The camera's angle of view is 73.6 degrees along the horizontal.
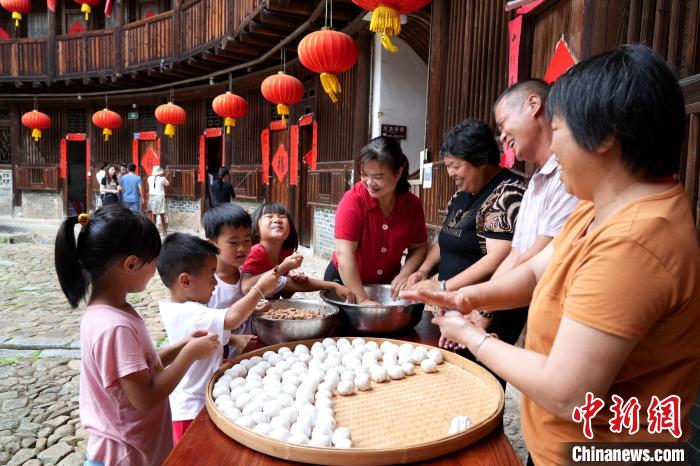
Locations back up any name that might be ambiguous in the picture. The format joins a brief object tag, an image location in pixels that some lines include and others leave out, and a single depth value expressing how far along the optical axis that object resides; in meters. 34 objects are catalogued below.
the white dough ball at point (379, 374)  1.59
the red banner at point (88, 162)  15.29
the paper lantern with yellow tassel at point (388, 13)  4.64
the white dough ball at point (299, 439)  1.15
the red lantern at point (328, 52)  6.04
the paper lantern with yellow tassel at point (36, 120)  14.27
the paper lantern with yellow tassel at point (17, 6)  13.60
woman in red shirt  2.52
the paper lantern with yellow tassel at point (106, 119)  13.76
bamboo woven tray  1.08
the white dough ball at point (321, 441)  1.15
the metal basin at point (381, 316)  1.97
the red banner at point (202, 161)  13.52
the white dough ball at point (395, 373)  1.62
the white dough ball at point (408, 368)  1.65
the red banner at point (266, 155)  11.50
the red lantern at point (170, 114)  12.17
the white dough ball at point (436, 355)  1.72
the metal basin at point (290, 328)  1.86
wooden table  1.11
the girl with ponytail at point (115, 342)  1.45
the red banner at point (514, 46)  3.87
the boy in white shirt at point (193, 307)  1.75
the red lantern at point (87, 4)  13.52
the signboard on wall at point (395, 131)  7.32
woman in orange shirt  0.84
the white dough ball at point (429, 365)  1.67
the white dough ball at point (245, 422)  1.23
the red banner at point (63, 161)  15.57
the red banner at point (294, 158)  10.21
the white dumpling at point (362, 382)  1.54
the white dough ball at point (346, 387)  1.51
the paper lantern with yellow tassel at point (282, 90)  8.29
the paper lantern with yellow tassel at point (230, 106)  10.52
